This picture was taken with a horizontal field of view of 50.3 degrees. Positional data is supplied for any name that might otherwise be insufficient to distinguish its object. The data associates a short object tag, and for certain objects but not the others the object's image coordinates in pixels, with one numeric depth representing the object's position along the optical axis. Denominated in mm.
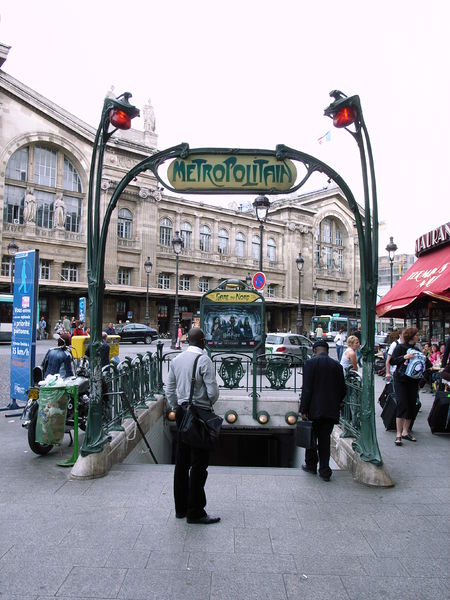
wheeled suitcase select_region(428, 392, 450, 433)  8461
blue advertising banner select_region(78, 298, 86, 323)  28331
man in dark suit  6012
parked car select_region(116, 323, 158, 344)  35344
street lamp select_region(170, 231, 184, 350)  29903
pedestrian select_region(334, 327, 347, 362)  19609
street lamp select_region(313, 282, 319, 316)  57744
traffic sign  16609
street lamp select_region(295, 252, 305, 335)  37700
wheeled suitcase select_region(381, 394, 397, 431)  8727
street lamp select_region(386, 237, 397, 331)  27266
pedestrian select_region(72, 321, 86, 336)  19900
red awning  11568
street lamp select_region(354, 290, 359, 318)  64275
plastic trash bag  6297
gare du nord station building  39656
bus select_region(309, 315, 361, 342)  53206
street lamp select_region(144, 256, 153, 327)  38200
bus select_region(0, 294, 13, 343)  29836
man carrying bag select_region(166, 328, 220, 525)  4516
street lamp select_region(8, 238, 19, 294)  29281
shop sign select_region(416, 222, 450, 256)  13368
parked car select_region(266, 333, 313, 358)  20733
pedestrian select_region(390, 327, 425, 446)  7633
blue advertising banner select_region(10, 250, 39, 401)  9266
